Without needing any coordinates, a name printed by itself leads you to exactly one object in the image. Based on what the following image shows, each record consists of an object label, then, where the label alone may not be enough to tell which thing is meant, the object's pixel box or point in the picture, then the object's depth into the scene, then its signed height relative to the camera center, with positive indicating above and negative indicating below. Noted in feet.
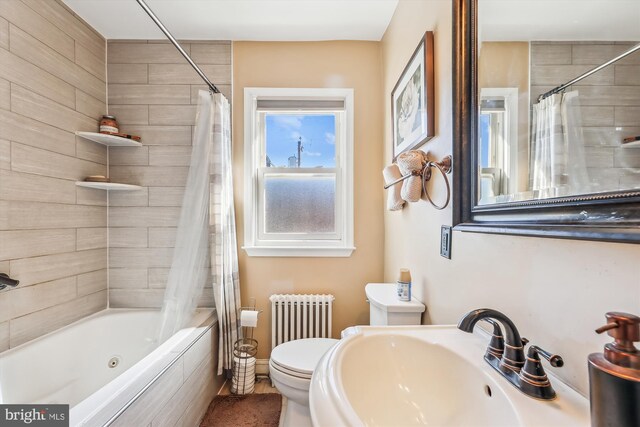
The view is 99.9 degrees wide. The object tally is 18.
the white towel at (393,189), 4.68 +0.43
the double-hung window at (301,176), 6.81 +0.94
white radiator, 6.21 -2.41
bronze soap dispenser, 1.08 -0.69
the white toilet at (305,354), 3.99 -2.53
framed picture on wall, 3.83 +1.84
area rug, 5.01 -3.92
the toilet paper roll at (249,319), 5.82 -2.31
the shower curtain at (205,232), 5.68 -0.42
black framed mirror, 1.51 +0.67
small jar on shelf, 5.96 +1.95
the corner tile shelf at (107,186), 5.62 +0.58
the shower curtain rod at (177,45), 3.96 +2.96
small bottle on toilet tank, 4.19 -1.15
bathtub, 3.27 -2.56
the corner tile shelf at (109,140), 5.64 +1.62
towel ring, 3.32 +0.56
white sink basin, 1.61 -1.29
